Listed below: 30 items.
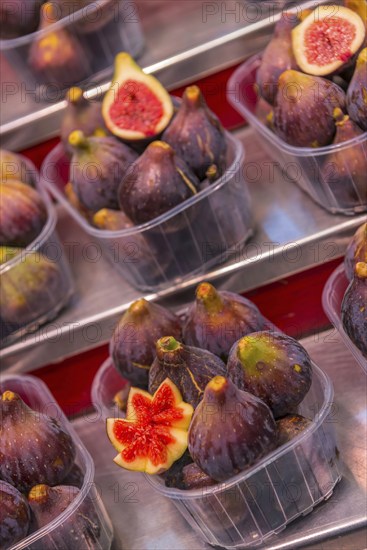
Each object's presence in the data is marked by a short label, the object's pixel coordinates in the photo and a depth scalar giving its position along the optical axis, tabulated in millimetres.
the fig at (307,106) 904
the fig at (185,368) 826
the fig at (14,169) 1007
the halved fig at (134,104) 961
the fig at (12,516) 818
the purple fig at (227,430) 782
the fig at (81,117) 981
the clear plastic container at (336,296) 865
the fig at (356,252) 852
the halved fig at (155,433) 821
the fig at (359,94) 888
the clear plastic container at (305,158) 912
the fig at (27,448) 843
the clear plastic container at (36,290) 959
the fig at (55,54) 1009
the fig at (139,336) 872
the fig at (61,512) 824
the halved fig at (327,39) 931
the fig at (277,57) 947
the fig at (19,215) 970
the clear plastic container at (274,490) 800
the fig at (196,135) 925
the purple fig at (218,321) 857
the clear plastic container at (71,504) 822
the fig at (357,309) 816
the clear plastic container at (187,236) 924
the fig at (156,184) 904
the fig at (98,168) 944
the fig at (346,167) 899
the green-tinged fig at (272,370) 807
